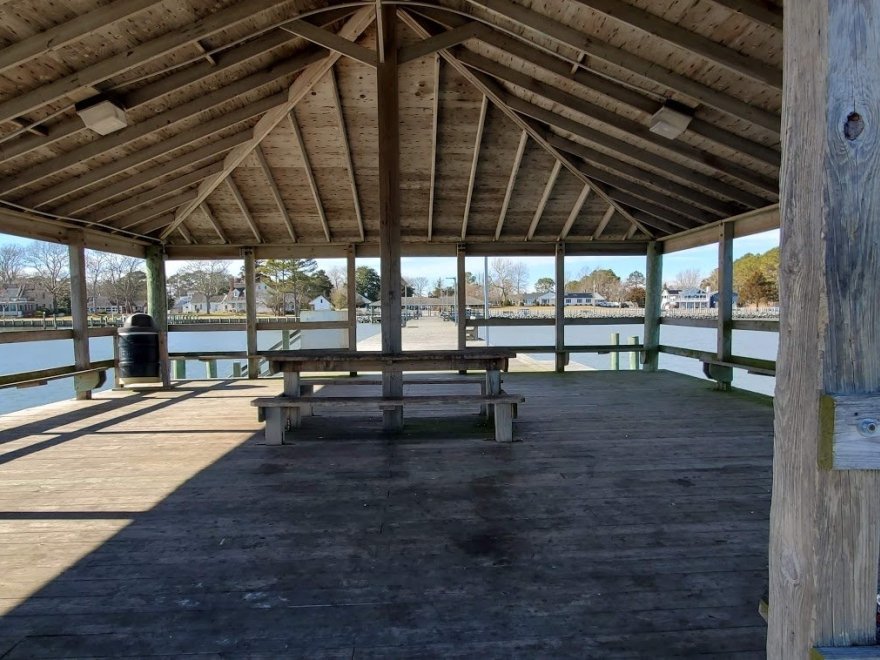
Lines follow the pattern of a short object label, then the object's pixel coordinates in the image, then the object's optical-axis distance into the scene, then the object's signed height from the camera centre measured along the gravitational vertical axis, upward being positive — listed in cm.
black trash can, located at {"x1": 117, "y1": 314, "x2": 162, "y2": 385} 791 -60
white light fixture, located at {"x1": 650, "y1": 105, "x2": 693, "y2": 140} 507 +206
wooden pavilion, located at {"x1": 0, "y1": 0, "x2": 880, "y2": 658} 107 +202
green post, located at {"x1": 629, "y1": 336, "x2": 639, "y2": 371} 1016 -116
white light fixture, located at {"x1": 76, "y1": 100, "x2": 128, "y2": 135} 466 +204
